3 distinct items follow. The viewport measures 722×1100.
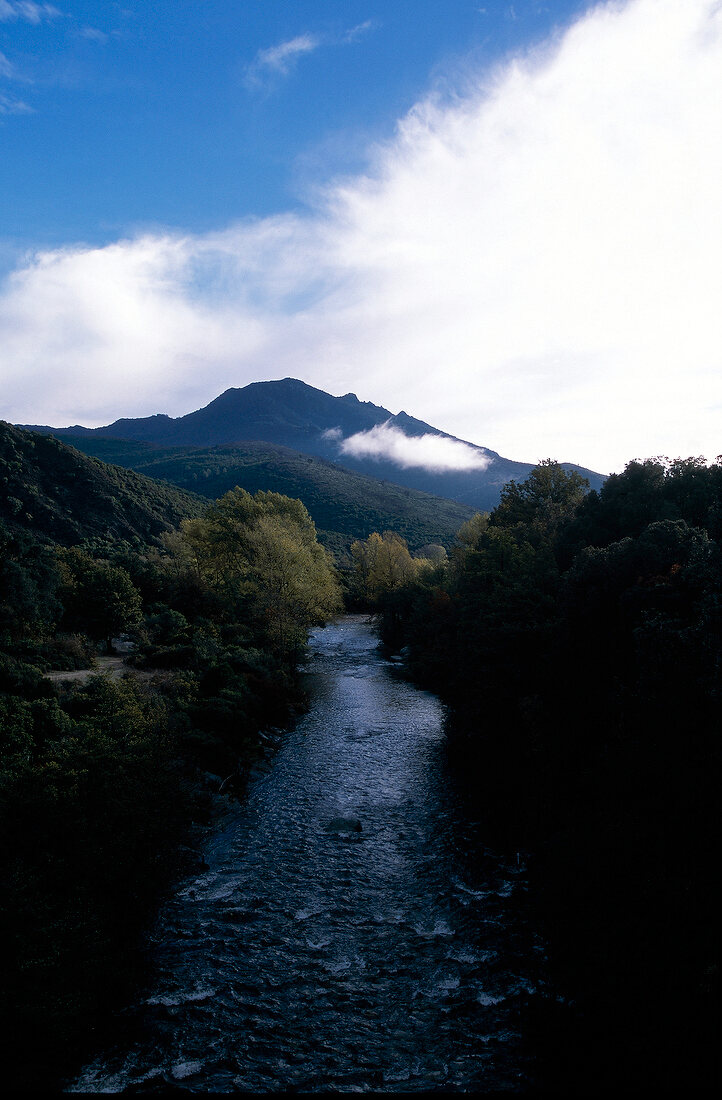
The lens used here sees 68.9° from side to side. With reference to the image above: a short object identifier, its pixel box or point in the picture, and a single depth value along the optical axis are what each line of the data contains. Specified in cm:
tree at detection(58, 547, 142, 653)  3775
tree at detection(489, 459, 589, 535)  4100
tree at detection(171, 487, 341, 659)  4472
